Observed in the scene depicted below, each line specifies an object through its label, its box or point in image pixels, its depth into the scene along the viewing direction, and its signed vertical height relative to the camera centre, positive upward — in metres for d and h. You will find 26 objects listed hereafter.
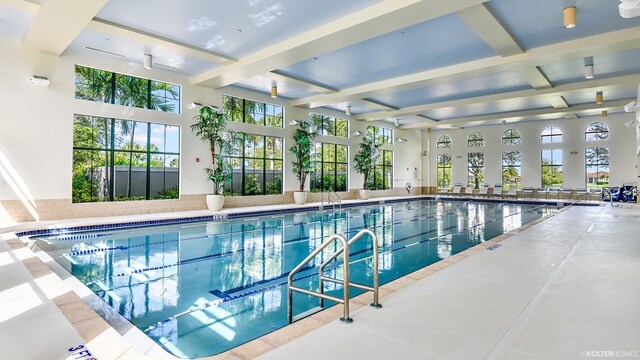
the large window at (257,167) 11.46 +0.52
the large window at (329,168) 14.24 +0.64
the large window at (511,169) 16.92 +0.66
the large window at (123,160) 8.43 +0.60
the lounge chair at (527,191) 16.36 -0.42
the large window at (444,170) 19.23 +0.69
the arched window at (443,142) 19.16 +2.28
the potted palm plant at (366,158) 15.02 +1.07
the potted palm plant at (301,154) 12.35 +1.04
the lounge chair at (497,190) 16.96 -0.39
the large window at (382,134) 16.81 +2.47
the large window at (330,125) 14.21 +2.49
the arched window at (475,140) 18.00 +2.27
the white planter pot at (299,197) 12.27 -0.52
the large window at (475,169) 18.02 +0.71
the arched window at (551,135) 15.94 +2.23
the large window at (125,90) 8.35 +2.43
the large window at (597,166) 14.89 +0.71
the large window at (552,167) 15.95 +0.71
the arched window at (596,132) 14.85 +2.22
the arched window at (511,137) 16.94 +2.24
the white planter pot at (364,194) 15.29 -0.52
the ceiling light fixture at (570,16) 5.44 +2.65
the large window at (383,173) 17.02 +0.48
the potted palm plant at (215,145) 9.68 +1.14
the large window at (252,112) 11.16 +2.44
